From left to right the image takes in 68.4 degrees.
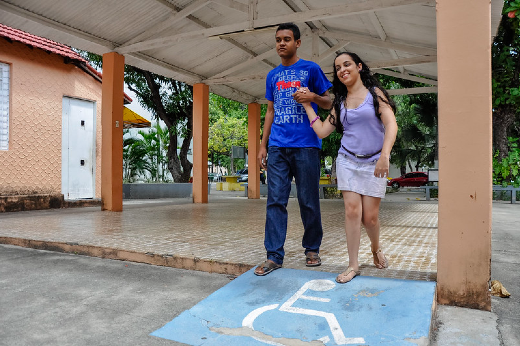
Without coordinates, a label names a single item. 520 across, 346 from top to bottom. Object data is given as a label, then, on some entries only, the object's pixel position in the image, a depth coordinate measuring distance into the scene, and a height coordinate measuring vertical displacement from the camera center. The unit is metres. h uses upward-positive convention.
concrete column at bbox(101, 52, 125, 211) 8.33 +0.96
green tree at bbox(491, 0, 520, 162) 11.87 +3.44
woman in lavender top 2.69 +0.28
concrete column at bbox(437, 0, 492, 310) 2.41 +0.15
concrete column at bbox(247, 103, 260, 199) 13.74 +1.33
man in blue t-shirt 3.06 +0.20
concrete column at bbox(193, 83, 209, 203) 11.09 +1.07
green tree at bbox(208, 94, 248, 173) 32.53 +3.99
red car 27.33 -0.23
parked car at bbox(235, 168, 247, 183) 34.50 +0.18
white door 10.14 +0.77
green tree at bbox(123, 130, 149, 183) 16.41 +0.77
